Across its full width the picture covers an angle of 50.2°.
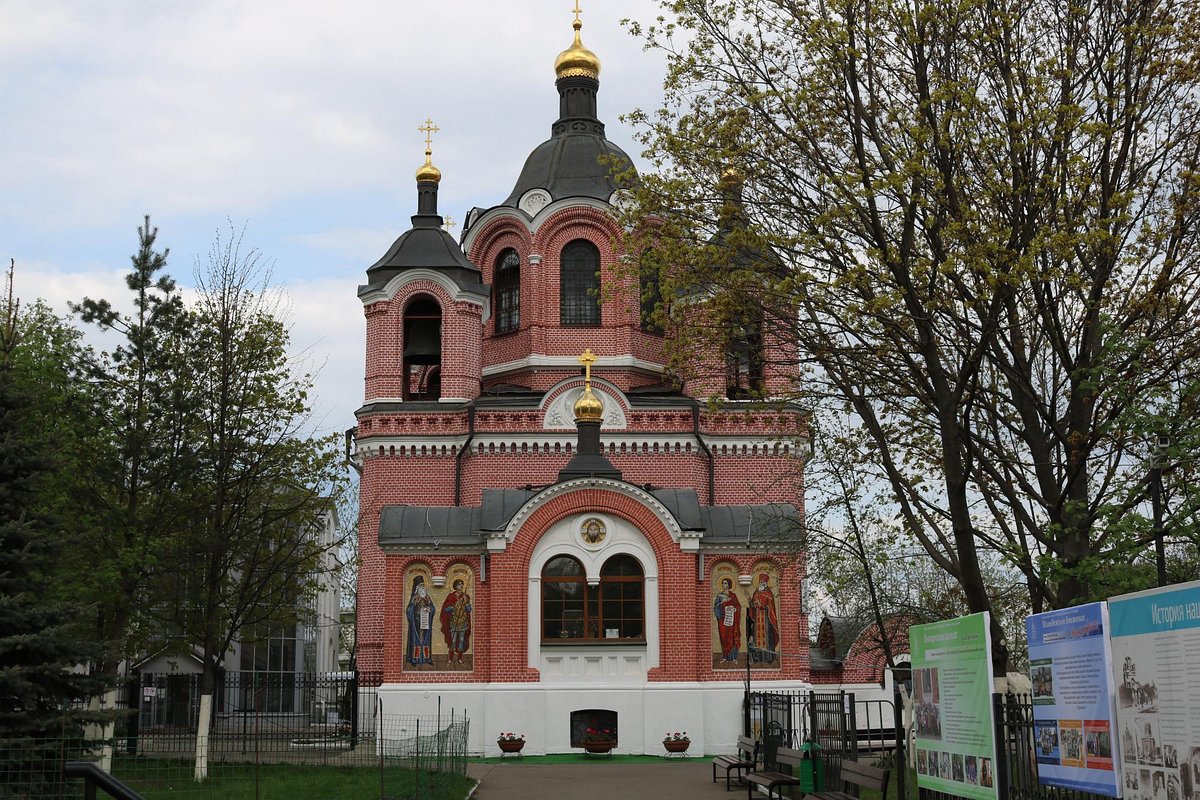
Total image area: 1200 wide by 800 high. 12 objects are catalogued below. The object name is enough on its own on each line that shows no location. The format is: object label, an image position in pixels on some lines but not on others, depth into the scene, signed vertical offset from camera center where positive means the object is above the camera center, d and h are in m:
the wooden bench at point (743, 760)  17.70 -1.44
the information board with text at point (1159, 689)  6.75 -0.19
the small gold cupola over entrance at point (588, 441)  25.45 +4.44
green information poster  9.10 -0.38
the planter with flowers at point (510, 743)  23.64 -1.52
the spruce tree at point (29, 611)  13.51 +0.54
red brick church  24.33 +3.19
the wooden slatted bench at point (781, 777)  15.24 -1.44
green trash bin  15.11 -1.32
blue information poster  7.67 -0.28
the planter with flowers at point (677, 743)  23.68 -1.55
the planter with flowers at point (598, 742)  23.42 -1.50
